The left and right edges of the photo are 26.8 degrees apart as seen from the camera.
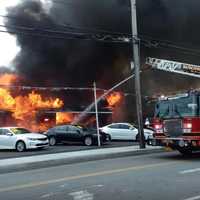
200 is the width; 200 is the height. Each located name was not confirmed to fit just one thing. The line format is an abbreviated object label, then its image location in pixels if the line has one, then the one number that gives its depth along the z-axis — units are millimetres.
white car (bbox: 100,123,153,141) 25444
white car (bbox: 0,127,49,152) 19312
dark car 22406
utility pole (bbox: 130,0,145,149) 18672
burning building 34750
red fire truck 13305
